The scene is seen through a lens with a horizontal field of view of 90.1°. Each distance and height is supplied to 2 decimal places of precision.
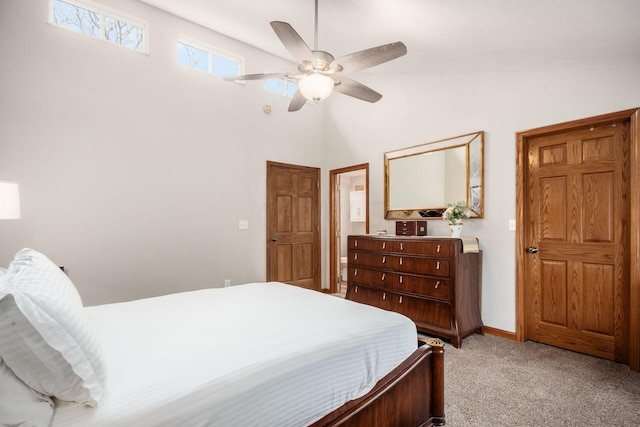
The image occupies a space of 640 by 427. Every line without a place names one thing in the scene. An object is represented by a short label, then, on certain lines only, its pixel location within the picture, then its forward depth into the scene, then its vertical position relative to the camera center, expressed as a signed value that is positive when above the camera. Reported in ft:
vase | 10.94 -0.34
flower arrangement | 10.96 +0.21
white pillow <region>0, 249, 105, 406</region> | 2.91 -1.21
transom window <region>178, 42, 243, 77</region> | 12.78 +6.68
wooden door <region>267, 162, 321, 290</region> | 15.35 -0.29
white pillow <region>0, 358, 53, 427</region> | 2.77 -1.66
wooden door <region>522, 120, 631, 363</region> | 8.78 -0.61
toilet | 18.89 -3.02
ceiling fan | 6.84 +3.63
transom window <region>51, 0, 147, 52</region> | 10.25 +6.66
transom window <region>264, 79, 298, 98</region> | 15.28 +6.53
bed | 3.00 -1.74
